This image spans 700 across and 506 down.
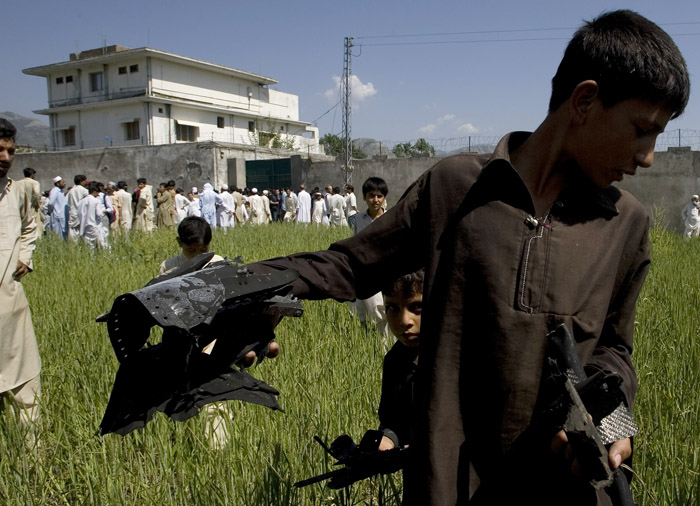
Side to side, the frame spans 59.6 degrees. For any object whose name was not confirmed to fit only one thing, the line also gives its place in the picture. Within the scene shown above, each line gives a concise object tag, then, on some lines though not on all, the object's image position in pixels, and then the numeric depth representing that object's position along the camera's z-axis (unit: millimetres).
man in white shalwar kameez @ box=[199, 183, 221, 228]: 14961
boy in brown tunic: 1165
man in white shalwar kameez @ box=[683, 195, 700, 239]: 13927
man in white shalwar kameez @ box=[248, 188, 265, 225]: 17688
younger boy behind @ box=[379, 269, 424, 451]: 1780
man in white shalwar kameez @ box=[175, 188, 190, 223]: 14875
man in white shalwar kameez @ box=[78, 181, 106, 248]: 10234
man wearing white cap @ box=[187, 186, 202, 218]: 14812
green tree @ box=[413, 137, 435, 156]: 55675
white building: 34125
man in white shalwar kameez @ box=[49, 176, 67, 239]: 12758
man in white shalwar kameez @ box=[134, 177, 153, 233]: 12898
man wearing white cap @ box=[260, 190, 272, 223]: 17984
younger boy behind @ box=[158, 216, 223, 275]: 3592
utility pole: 20078
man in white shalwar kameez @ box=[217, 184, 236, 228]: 15578
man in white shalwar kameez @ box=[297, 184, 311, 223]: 17438
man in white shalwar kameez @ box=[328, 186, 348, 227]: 15742
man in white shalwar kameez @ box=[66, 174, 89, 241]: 11000
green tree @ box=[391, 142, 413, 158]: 49050
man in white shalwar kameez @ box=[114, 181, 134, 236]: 12305
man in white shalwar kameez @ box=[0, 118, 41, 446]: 2902
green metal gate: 21234
